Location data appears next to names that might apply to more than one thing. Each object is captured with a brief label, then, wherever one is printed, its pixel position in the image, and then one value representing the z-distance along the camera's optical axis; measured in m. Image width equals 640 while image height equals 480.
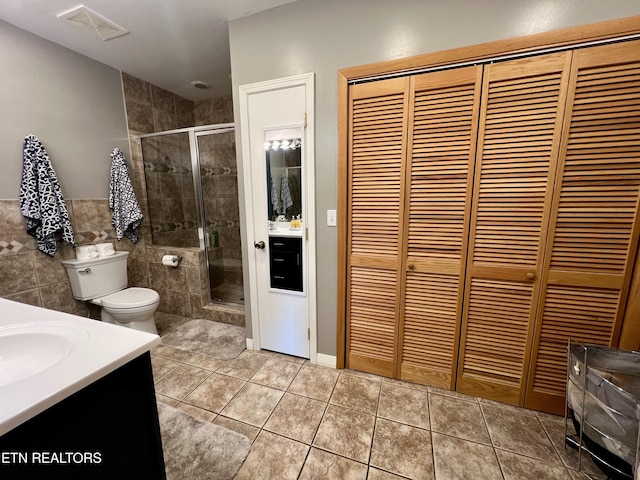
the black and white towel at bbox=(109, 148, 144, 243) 2.42
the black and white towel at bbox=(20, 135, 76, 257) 1.86
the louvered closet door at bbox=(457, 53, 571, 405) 1.29
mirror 1.78
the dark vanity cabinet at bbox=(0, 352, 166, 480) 0.53
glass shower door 2.64
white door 1.74
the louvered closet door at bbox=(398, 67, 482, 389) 1.41
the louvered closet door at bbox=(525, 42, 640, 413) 1.19
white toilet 2.06
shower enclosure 2.64
